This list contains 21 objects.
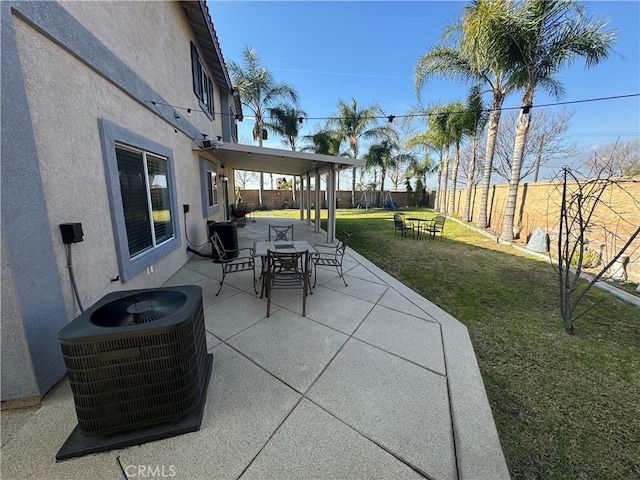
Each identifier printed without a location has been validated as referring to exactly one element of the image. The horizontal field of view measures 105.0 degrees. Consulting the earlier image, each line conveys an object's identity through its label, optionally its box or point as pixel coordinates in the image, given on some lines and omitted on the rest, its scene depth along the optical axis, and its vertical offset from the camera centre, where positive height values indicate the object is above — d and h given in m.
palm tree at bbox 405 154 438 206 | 22.84 +2.58
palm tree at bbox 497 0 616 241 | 7.54 +5.00
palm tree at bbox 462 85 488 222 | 12.56 +4.12
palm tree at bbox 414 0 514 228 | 8.02 +5.31
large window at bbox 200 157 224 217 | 7.22 +0.31
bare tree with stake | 2.90 -0.82
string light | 5.11 +2.69
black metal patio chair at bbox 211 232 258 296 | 4.23 -1.39
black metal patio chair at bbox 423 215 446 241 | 9.46 -1.37
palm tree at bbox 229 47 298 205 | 17.22 +7.81
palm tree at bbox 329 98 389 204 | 19.88 +6.08
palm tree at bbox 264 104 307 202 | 18.05 +5.62
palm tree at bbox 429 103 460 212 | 15.00 +4.33
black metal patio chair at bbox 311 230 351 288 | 4.55 -1.54
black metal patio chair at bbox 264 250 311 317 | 3.44 -0.97
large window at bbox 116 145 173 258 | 3.36 -0.04
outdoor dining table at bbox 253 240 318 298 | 3.91 -0.88
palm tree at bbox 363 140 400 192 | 21.11 +3.66
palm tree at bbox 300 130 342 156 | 20.17 +4.51
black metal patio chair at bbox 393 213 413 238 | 9.66 -1.10
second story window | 6.53 +3.34
